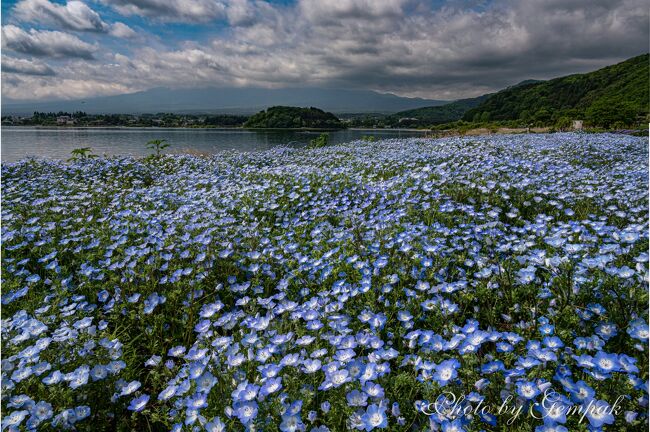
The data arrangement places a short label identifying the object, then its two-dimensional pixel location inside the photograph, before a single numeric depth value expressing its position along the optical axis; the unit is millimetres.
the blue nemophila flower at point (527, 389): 430
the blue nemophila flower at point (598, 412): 392
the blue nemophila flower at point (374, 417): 409
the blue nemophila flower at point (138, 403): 492
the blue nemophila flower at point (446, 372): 443
